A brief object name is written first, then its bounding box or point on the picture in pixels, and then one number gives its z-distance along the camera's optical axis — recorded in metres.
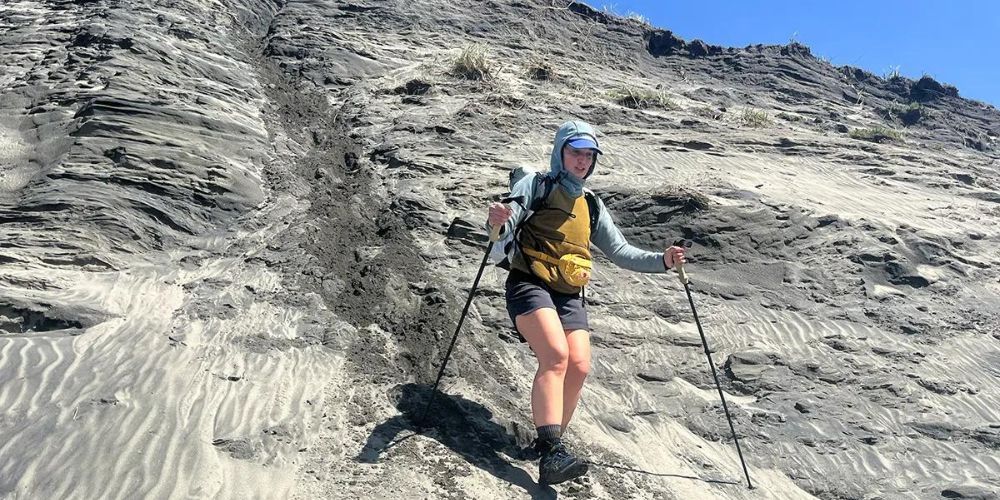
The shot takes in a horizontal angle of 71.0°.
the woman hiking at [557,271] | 3.61
